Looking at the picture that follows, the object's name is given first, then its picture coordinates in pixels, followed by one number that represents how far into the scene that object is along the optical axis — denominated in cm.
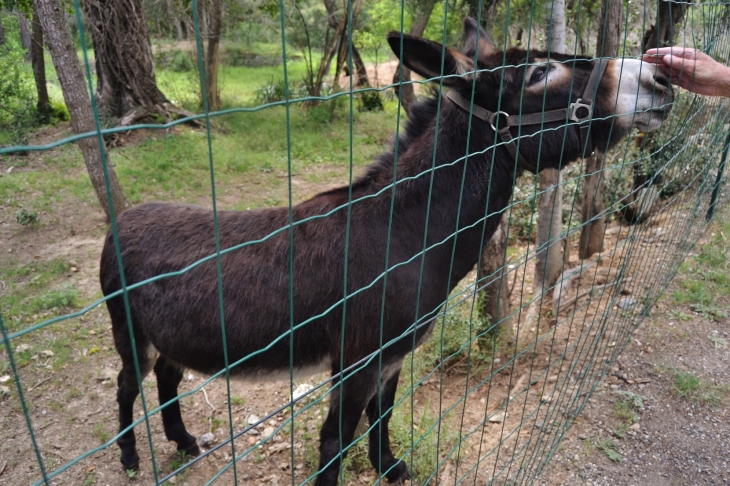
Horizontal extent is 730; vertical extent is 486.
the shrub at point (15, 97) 915
